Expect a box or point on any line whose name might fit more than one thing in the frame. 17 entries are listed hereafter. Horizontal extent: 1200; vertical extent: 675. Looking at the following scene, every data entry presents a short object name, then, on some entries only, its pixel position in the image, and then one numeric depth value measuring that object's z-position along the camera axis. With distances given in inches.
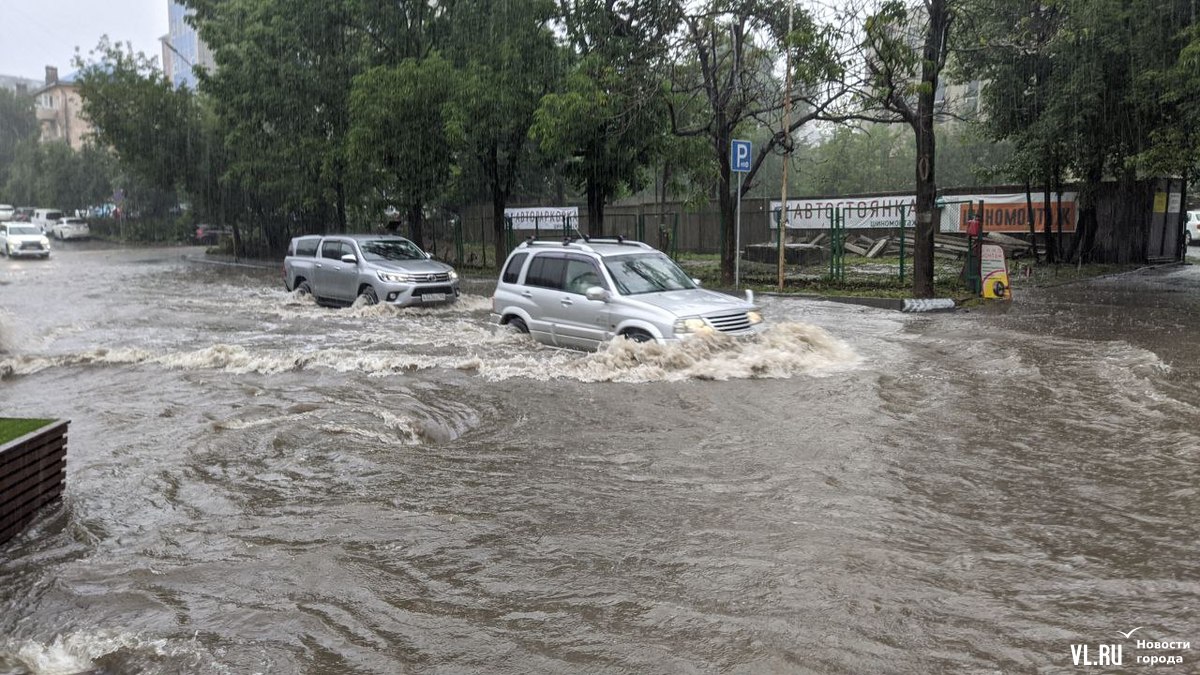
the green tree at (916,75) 632.4
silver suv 428.1
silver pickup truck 689.6
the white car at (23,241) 1648.6
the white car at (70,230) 2463.1
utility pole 713.1
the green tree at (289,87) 1151.0
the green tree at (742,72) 697.0
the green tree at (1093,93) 674.8
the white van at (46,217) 2623.0
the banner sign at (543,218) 1381.9
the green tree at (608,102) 780.6
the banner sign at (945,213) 1064.8
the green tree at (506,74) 902.4
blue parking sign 699.4
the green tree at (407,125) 970.7
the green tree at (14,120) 3976.4
